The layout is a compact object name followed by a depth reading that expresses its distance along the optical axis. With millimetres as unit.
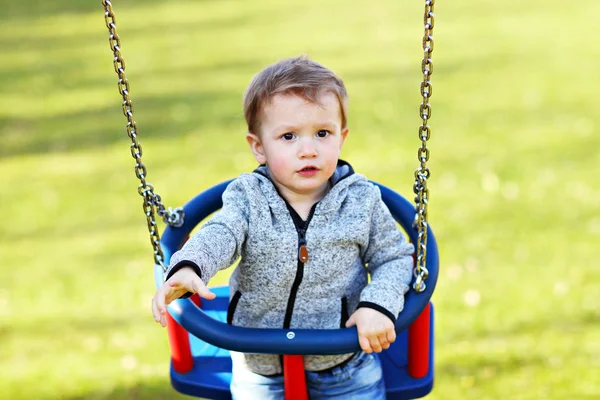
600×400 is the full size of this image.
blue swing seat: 4080
